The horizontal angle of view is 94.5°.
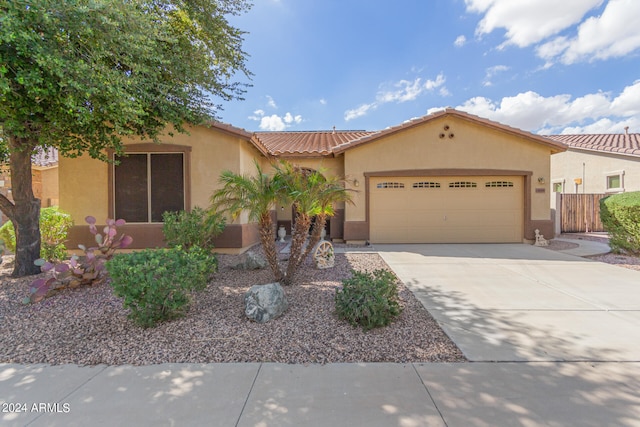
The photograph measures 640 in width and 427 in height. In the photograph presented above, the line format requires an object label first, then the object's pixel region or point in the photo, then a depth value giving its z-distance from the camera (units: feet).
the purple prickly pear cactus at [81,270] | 15.76
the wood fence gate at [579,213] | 46.11
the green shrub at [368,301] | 12.69
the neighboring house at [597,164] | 48.26
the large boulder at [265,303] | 13.57
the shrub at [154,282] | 12.27
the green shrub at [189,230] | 21.88
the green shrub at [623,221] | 26.94
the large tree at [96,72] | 14.42
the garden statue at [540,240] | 34.22
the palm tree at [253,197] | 16.92
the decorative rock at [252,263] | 22.43
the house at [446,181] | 34.94
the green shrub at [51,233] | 23.55
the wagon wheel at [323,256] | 22.90
